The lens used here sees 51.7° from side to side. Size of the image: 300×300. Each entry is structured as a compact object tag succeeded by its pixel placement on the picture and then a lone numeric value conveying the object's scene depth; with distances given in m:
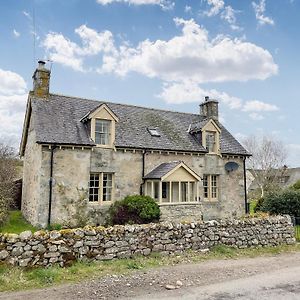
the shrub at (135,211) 18.11
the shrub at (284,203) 18.69
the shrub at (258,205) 24.96
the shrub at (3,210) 16.30
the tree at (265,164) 45.72
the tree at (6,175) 17.53
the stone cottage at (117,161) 17.97
